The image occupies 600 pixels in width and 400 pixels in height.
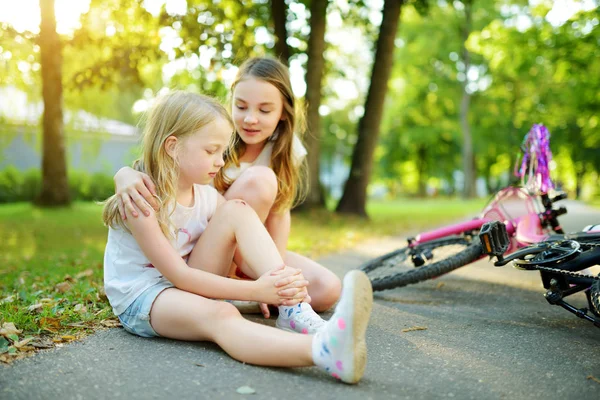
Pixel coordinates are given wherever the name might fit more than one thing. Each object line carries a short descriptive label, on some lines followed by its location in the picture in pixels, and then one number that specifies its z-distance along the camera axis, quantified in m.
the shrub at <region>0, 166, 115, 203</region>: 15.41
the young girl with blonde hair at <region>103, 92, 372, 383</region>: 2.16
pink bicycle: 3.27
